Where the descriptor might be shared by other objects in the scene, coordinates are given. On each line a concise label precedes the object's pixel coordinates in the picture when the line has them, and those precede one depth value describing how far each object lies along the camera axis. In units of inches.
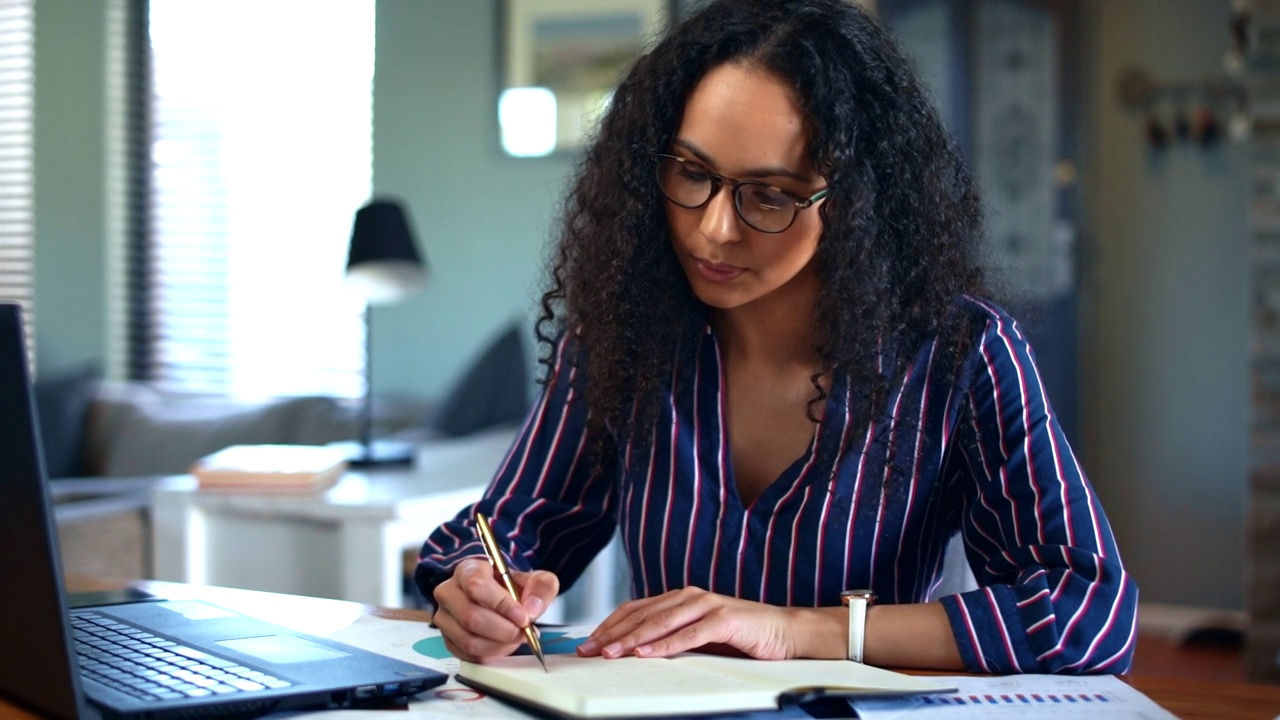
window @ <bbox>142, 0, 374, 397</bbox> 159.8
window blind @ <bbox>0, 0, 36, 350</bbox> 181.2
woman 49.8
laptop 31.9
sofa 132.8
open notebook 34.0
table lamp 106.7
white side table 86.0
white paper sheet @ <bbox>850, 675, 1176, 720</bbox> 36.7
